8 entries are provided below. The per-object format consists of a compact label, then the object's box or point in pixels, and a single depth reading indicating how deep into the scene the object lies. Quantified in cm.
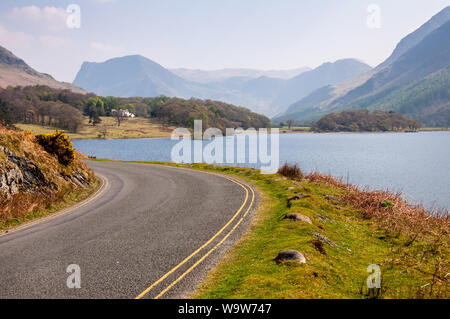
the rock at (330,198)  2203
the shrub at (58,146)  2273
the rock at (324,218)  1634
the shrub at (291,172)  3072
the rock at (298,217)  1491
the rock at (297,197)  1974
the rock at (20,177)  1650
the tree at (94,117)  17525
